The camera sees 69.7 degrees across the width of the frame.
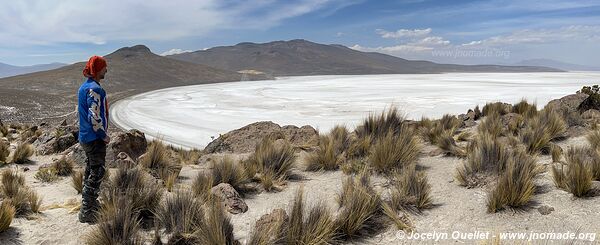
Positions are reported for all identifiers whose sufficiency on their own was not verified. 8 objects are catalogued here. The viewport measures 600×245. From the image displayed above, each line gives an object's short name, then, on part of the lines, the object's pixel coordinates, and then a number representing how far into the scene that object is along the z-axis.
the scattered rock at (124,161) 5.97
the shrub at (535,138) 6.89
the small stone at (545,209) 4.40
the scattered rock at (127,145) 7.70
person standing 4.33
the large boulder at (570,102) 10.24
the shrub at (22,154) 8.70
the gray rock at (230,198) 5.11
